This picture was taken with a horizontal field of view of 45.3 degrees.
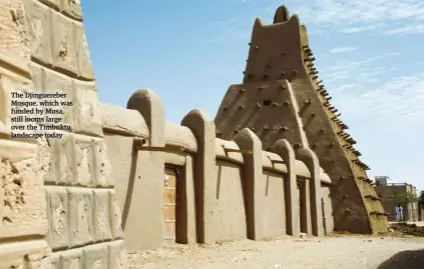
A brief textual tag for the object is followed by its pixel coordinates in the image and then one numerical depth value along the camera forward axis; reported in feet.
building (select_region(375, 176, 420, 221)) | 149.58
